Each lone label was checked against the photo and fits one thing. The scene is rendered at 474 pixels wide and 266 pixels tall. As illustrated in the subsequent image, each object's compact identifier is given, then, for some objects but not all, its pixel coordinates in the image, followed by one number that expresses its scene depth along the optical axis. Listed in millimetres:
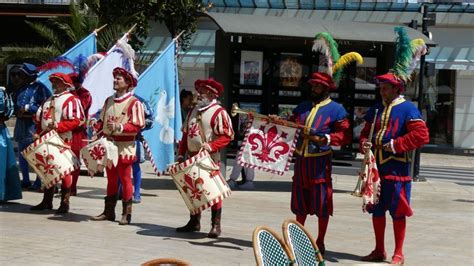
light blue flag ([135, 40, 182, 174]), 12062
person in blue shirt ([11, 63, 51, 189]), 11719
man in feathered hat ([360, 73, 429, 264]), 7703
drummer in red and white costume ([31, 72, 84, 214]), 9930
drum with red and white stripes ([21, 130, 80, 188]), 9648
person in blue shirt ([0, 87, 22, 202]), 10328
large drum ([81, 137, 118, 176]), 9203
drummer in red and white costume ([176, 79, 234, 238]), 8758
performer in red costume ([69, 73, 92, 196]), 11016
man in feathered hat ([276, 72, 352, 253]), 8156
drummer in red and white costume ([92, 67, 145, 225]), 9234
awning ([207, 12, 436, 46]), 13340
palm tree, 19062
